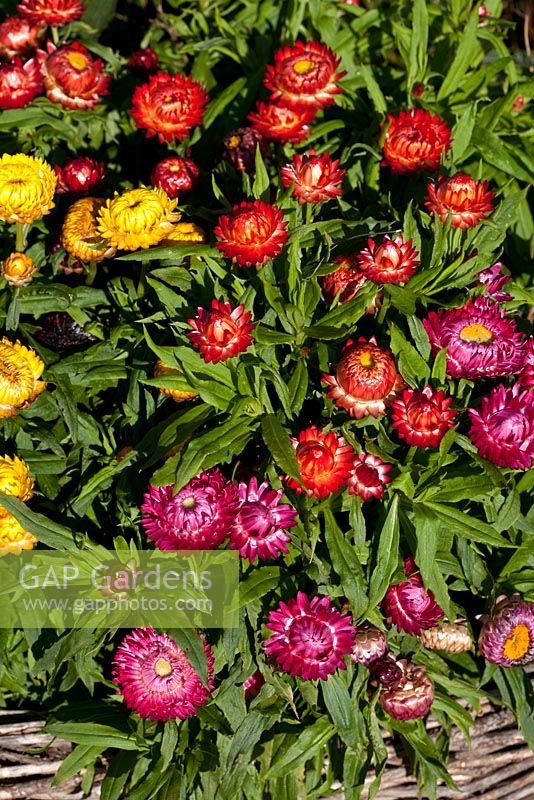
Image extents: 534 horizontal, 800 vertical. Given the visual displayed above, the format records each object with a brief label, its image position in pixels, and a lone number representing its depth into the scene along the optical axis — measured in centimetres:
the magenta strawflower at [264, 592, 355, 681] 193
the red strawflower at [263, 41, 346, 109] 244
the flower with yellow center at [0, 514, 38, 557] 206
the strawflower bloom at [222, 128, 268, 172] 252
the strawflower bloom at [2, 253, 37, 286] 227
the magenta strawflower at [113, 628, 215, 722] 203
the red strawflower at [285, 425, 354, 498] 188
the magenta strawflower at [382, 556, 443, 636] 211
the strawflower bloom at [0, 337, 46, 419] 205
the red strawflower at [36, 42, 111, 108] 258
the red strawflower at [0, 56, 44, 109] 255
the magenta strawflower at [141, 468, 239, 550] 193
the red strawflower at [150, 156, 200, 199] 238
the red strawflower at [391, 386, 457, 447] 191
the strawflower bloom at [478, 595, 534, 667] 214
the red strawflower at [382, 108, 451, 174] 235
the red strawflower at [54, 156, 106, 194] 246
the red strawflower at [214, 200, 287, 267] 198
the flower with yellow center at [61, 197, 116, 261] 225
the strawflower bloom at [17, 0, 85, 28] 267
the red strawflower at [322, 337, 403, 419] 190
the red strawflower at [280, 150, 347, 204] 215
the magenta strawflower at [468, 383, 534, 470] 192
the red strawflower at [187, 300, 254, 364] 189
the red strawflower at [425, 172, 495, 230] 216
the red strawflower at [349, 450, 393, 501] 195
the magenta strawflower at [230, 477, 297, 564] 192
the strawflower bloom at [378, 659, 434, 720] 215
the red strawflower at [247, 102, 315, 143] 243
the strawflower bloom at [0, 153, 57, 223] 216
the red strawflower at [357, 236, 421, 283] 203
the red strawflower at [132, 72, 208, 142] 244
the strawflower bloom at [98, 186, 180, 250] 211
